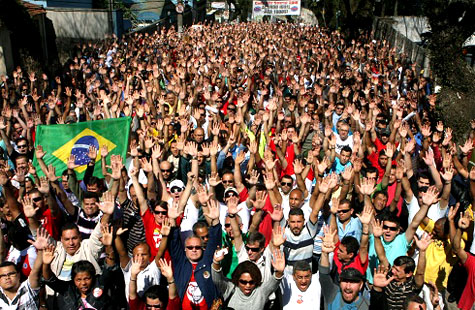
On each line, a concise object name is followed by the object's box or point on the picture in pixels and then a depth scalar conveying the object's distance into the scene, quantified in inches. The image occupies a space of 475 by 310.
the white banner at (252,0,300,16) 1673.2
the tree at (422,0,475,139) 458.4
